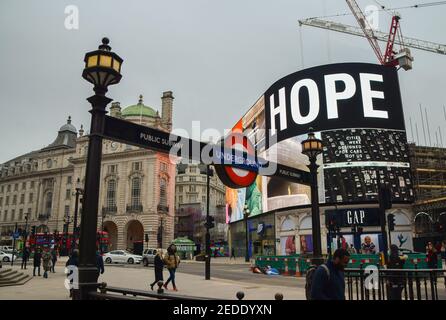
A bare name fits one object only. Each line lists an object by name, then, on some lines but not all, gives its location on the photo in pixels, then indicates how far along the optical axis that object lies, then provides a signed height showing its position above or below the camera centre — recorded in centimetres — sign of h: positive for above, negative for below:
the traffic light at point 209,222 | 2303 +152
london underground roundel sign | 994 +202
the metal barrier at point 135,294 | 555 -70
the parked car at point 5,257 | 4060 -79
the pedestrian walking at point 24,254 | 2849 -38
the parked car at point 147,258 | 3453 -86
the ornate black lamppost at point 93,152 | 622 +165
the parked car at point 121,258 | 3975 -97
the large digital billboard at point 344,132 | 4247 +1312
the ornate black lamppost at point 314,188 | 1031 +168
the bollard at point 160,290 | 594 -65
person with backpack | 503 -43
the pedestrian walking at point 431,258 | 1843 -57
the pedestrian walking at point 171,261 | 1511 -50
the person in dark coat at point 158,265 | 1497 -65
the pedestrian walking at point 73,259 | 1423 -38
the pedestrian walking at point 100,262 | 1514 -52
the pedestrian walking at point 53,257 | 2530 -56
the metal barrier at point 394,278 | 830 -71
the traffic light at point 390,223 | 1636 +99
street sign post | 720 +225
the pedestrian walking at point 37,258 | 2198 -50
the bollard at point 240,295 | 555 -68
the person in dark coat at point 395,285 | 852 -86
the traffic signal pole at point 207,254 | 2048 -34
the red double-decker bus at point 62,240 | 4738 +111
